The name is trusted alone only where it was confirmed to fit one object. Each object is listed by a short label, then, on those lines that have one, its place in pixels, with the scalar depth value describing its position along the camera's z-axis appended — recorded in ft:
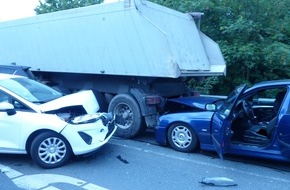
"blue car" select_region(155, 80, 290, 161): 15.35
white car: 16.20
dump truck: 21.75
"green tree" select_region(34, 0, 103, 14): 64.13
